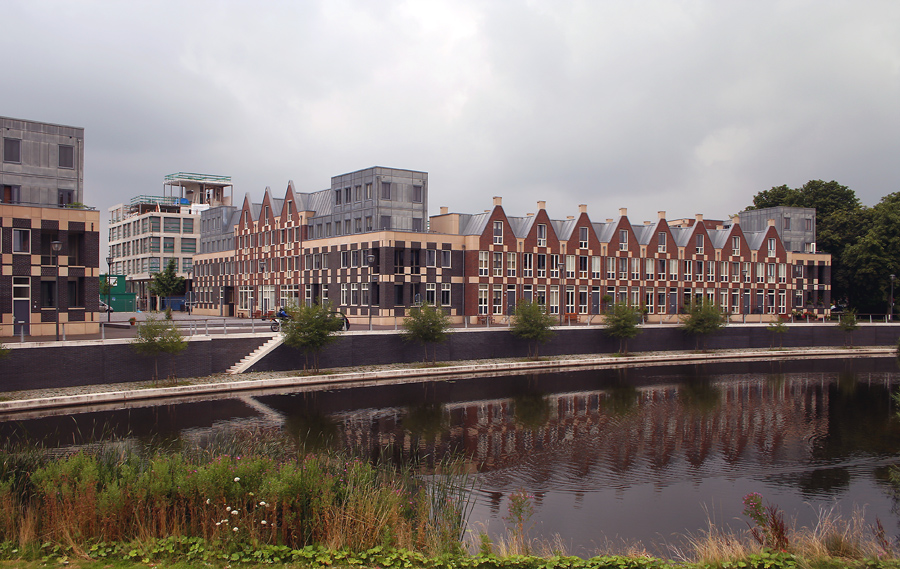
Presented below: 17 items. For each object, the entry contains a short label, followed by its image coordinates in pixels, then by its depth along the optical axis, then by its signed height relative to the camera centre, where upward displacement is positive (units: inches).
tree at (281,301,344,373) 1475.1 -66.9
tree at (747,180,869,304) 3235.7 +421.0
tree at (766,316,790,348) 2276.1 -95.5
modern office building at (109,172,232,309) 4092.0 +442.0
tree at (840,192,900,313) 2896.2 +204.2
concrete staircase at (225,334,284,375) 1460.4 -129.5
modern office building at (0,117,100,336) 1510.8 +151.0
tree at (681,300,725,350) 2133.4 -64.9
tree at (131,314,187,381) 1282.0 -80.6
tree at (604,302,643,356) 1971.0 -66.8
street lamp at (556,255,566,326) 2500.9 +62.3
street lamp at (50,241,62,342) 1272.1 +98.8
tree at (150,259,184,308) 3639.3 +82.8
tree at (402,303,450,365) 1641.2 -67.8
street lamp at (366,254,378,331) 2159.6 +60.4
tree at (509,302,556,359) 1815.9 -66.1
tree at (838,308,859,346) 2383.1 -77.9
